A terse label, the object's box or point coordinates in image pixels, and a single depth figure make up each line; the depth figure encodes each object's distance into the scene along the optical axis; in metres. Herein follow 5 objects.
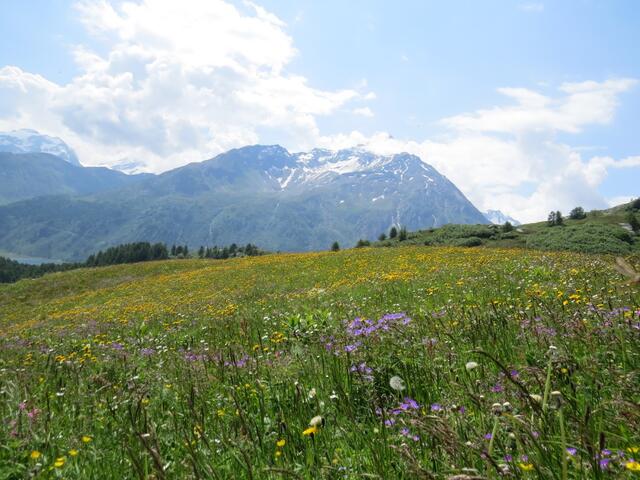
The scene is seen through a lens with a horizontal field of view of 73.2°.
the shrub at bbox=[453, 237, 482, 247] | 41.41
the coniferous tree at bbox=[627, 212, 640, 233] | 49.28
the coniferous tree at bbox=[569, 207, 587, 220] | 71.62
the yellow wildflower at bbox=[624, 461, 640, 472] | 1.62
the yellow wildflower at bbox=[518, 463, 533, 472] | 1.86
